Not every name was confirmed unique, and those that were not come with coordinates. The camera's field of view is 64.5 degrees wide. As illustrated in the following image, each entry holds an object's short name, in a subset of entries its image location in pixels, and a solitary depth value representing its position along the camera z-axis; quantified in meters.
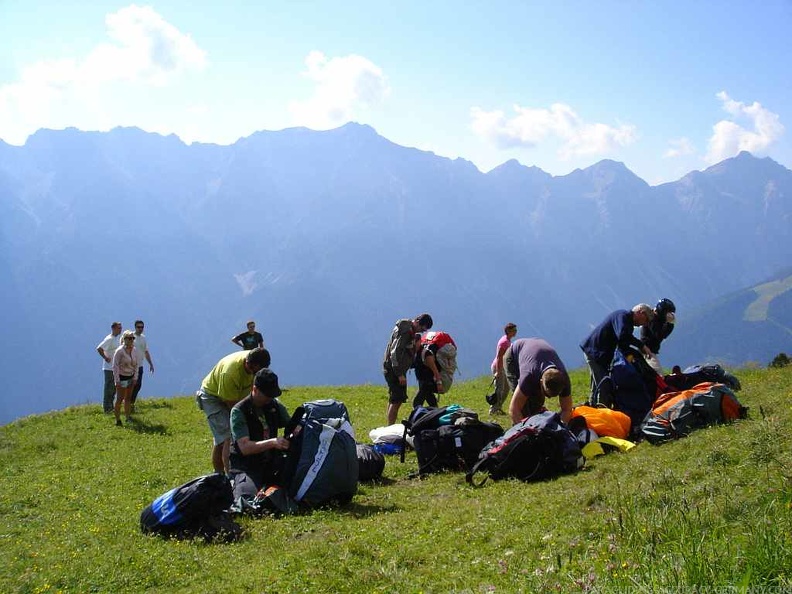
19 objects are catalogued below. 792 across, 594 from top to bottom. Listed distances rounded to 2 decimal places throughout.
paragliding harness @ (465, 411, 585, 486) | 8.62
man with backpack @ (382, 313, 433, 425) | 12.54
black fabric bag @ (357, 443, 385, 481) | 9.74
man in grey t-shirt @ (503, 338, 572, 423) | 9.55
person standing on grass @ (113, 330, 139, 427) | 17.19
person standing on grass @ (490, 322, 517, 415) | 15.42
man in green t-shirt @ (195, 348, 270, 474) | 9.40
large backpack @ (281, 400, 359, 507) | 8.25
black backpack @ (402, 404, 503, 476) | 9.83
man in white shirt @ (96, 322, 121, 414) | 18.75
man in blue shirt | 10.71
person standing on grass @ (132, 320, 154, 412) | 18.47
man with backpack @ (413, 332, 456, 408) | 12.56
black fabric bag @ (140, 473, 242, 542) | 7.40
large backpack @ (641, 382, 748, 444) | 9.14
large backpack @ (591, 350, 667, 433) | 10.45
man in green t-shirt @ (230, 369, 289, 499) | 8.34
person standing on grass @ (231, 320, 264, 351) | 15.69
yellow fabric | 9.28
